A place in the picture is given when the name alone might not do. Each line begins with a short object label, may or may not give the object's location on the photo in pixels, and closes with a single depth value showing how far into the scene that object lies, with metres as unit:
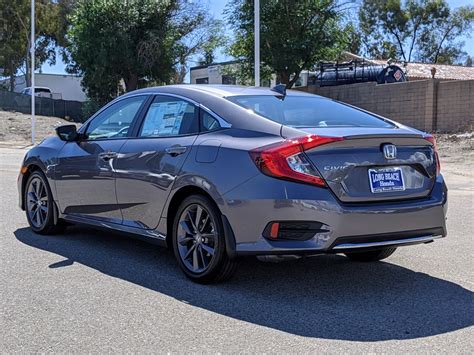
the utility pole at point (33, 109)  27.44
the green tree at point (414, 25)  56.19
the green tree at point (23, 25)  49.31
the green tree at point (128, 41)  33.50
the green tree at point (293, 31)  28.22
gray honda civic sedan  4.60
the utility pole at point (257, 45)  16.72
